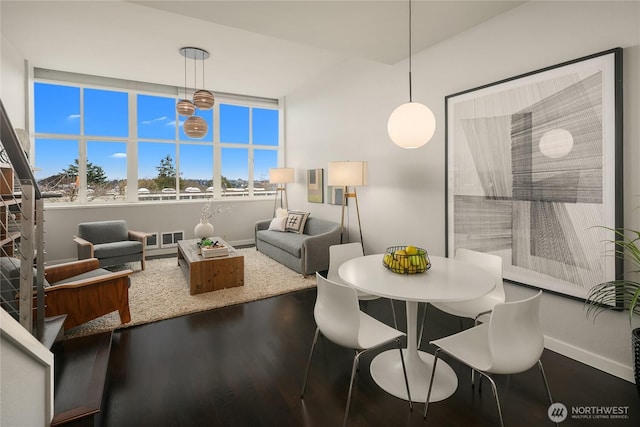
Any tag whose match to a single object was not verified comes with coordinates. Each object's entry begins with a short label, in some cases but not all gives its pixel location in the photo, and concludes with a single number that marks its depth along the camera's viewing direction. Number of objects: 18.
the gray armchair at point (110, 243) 4.45
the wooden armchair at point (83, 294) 2.62
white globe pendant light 2.19
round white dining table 1.80
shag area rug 3.11
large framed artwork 2.26
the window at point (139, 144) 5.42
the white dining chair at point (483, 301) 2.29
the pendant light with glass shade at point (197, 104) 4.11
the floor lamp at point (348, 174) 4.21
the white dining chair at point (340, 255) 2.86
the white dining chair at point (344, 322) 1.74
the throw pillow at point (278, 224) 5.78
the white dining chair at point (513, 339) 1.52
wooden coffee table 3.79
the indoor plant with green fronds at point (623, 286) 2.06
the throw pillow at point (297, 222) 5.60
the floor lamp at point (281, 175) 6.34
